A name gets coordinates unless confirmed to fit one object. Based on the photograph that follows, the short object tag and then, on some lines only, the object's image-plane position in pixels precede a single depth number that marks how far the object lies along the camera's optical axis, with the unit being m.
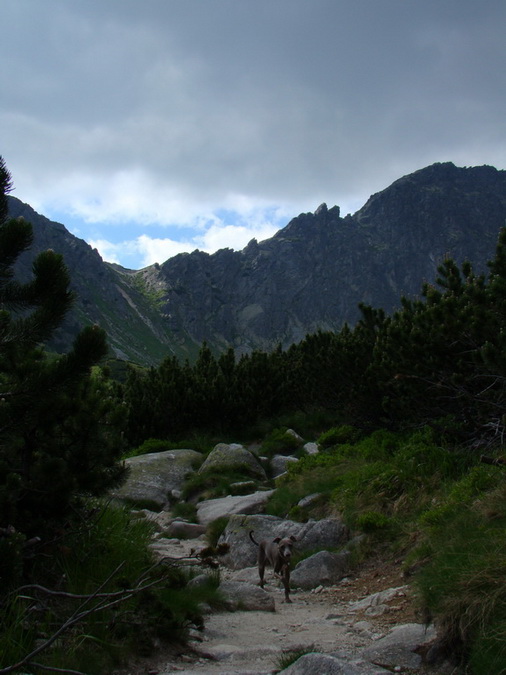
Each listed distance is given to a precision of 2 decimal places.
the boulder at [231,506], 10.91
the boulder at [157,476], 13.92
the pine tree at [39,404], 4.62
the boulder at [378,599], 5.81
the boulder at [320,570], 7.26
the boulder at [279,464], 15.59
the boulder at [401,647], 4.07
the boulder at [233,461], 14.84
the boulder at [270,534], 8.34
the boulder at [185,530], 10.42
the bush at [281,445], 18.23
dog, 6.61
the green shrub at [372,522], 7.68
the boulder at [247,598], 6.12
